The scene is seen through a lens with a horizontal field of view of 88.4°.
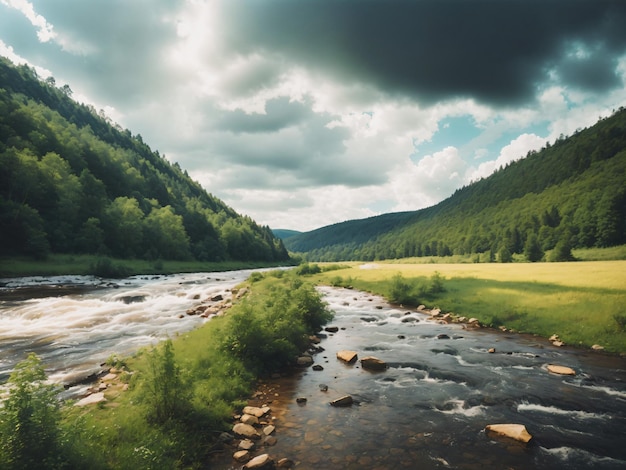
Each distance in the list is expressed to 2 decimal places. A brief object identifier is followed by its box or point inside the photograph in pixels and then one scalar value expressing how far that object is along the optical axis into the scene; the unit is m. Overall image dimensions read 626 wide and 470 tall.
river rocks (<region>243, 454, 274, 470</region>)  8.66
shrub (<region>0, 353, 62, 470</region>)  6.16
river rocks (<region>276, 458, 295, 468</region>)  8.84
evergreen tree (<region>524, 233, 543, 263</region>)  110.44
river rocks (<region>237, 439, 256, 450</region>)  9.59
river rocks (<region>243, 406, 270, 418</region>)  11.51
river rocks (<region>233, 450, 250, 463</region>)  9.07
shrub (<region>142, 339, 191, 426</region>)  9.83
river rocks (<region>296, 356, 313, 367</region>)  17.34
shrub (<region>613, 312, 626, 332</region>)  21.08
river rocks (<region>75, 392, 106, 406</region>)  11.09
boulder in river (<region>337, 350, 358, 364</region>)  18.12
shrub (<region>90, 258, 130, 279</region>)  65.56
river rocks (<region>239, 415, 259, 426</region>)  10.93
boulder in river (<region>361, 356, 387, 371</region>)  17.08
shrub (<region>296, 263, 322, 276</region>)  79.71
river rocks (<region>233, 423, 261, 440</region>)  10.23
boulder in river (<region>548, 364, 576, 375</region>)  15.95
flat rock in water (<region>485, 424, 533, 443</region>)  10.18
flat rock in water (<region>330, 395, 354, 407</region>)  12.62
